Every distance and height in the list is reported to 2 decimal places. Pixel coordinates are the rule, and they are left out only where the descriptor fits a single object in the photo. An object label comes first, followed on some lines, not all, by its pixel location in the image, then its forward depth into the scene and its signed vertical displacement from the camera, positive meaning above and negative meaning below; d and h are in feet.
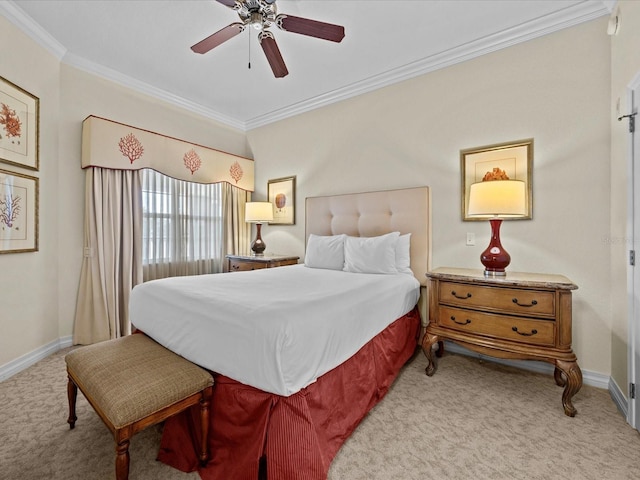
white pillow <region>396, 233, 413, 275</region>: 9.46 -0.54
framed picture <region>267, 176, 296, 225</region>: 13.66 +1.87
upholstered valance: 9.80 +3.23
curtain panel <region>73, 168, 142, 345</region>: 9.85 -0.59
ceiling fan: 6.07 +4.60
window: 11.75 +0.47
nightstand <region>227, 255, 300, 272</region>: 12.07 -1.00
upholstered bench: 3.91 -2.18
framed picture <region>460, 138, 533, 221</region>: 8.16 +2.14
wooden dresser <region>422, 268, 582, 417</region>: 6.23 -1.83
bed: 4.27 -2.05
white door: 5.71 -0.59
